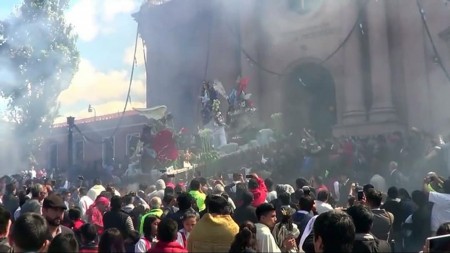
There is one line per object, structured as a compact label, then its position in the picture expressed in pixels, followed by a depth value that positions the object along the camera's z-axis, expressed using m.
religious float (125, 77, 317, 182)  16.86
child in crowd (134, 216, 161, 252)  4.99
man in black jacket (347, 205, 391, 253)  3.53
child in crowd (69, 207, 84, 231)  5.62
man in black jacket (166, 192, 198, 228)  5.62
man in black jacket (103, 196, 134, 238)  5.75
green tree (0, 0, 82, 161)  24.73
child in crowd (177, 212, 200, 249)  5.04
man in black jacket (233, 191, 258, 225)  5.88
